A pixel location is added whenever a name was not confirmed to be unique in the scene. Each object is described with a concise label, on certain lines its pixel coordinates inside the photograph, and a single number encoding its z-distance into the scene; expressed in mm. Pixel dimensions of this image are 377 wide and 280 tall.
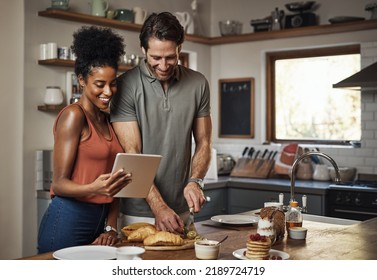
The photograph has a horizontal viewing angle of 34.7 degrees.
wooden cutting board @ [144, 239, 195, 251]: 2340
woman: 2465
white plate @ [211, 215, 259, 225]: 3012
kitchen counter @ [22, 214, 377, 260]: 2326
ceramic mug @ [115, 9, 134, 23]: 5207
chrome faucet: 2908
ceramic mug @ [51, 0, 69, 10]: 4680
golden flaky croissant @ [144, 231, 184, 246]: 2357
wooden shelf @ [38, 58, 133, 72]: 4605
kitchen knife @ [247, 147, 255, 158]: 6000
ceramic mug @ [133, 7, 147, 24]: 5367
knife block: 5723
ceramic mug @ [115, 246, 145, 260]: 1919
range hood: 4840
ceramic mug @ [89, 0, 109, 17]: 4988
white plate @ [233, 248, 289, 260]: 2258
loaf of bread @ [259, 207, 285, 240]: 2561
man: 2693
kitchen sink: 3605
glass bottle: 2805
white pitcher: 5881
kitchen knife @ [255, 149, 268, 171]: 5793
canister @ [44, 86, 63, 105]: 4648
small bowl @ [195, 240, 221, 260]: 2200
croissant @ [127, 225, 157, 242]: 2459
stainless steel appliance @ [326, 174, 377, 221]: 4727
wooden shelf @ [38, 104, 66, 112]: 4629
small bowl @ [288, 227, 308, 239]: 2707
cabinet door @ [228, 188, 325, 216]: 4918
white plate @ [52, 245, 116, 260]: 2133
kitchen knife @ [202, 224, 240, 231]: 2924
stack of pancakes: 2229
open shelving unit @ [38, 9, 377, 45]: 4777
